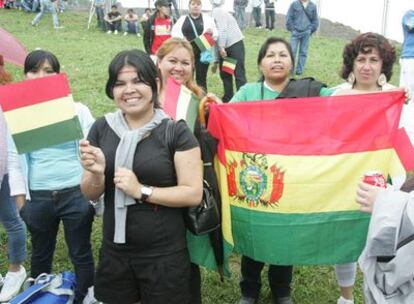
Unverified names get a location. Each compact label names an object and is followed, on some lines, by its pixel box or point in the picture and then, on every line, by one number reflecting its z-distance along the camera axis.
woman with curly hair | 3.40
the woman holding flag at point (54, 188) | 3.19
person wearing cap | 9.85
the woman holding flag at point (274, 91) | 3.25
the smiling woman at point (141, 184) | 2.48
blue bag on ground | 3.24
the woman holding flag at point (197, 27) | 8.51
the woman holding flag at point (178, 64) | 3.35
